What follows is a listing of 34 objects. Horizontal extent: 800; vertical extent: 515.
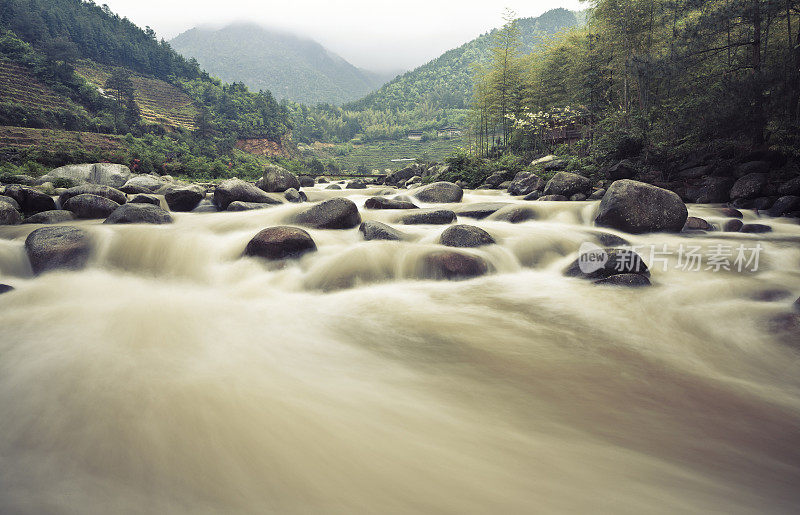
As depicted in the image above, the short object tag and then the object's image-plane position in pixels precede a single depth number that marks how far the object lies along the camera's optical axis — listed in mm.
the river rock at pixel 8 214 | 7531
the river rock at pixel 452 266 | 5277
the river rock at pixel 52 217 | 7873
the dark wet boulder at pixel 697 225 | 8000
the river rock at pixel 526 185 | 15709
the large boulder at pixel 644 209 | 7633
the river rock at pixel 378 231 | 6730
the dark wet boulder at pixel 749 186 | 10594
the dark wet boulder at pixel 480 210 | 9914
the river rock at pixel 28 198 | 8719
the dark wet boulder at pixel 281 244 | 5781
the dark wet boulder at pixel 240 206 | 10559
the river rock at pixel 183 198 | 11000
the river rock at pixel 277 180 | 15102
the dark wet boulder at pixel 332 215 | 7816
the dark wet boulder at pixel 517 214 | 8948
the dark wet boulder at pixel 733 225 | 8352
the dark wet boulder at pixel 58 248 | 5258
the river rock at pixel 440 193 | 13867
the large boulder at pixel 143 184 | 15594
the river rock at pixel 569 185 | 12148
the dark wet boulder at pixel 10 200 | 8058
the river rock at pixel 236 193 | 11018
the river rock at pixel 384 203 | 11062
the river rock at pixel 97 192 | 10555
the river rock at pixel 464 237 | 6359
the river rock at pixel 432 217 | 8562
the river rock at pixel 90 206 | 8672
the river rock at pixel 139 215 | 7414
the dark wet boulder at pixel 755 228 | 8070
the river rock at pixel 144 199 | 10984
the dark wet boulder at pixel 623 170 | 14070
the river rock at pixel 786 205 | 9297
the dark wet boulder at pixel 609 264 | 5051
